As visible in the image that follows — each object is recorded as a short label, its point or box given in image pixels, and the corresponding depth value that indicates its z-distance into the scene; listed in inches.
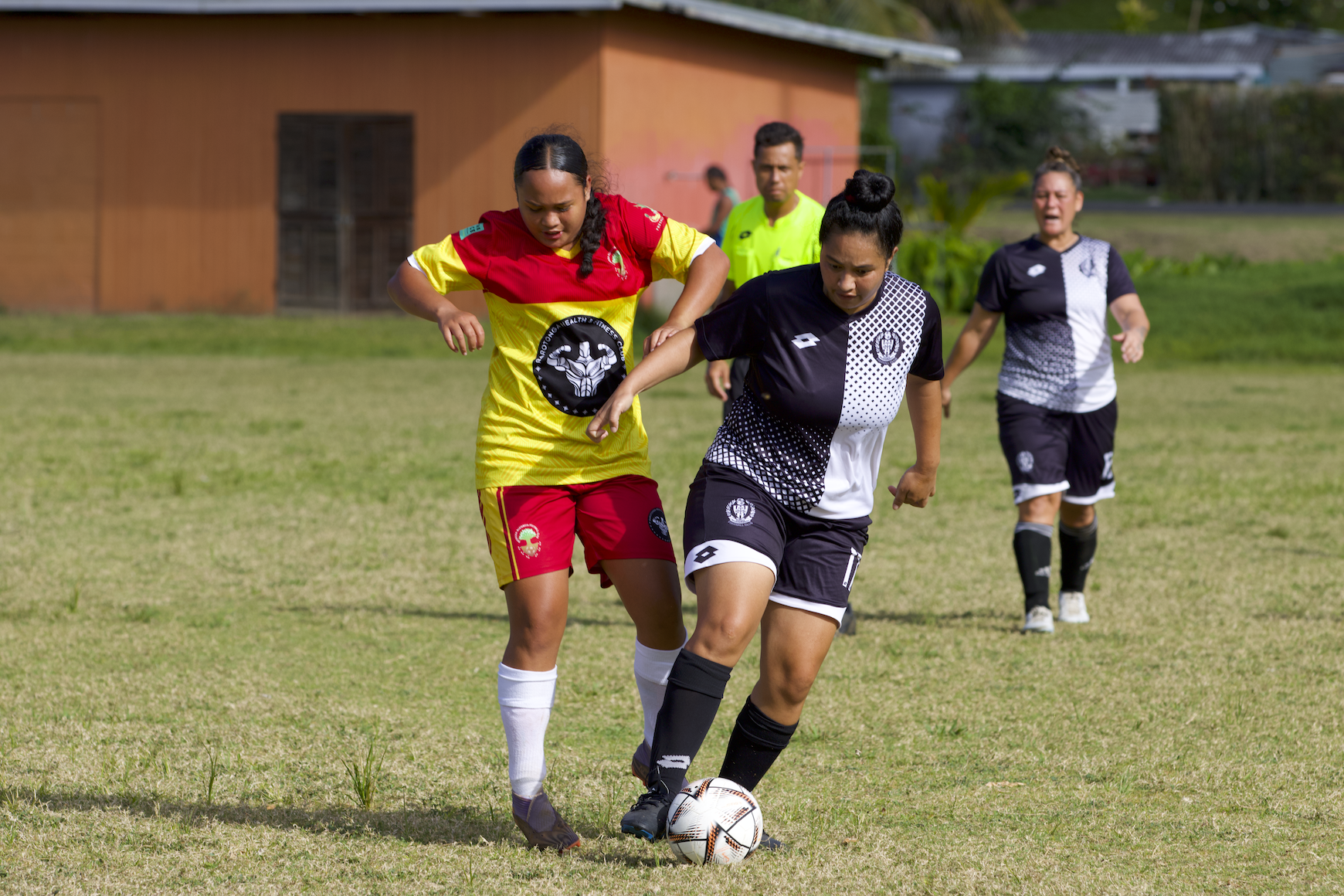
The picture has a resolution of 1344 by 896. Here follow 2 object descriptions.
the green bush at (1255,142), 3196.4
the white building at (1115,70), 4237.2
